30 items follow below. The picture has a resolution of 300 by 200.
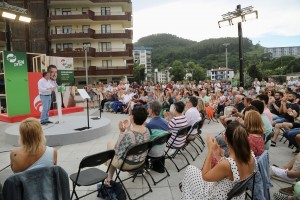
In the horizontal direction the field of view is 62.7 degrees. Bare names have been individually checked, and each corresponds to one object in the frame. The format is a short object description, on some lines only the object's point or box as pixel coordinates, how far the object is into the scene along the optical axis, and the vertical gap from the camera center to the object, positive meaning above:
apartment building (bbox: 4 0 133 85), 35.09 +7.19
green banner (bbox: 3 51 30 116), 10.07 +0.08
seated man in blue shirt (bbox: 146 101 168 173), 4.60 -0.86
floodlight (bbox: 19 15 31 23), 10.78 +2.93
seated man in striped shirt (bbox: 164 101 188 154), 5.00 -0.91
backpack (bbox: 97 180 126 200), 3.51 -1.59
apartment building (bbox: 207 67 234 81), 111.14 +3.37
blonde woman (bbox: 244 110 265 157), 3.65 -0.78
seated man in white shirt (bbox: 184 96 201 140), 6.29 -0.90
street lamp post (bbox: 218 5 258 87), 10.84 +2.88
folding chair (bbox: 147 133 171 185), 4.09 -1.03
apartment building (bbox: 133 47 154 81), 149.50 +16.72
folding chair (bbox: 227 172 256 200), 2.33 -1.05
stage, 6.93 -1.44
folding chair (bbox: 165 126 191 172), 4.69 -1.08
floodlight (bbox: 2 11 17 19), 10.44 +3.01
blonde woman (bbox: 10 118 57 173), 2.84 -0.76
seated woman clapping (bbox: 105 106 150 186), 3.74 -0.85
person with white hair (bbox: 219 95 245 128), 6.52 -0.91
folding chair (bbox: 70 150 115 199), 2.93 -1.24
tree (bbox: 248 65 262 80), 32.67 +0.93
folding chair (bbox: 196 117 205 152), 6.21 -1.30
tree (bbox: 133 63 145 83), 75.50 +3.11
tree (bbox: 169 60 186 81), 92.88 +3.72
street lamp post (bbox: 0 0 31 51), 10.33 +3.10
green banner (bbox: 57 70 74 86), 15.27 +0.42
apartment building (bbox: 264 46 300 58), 187.05 +21.66
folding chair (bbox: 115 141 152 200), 3.40 -1.07
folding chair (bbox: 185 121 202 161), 5.45 -1.12
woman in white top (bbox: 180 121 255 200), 2.54 -0.95
